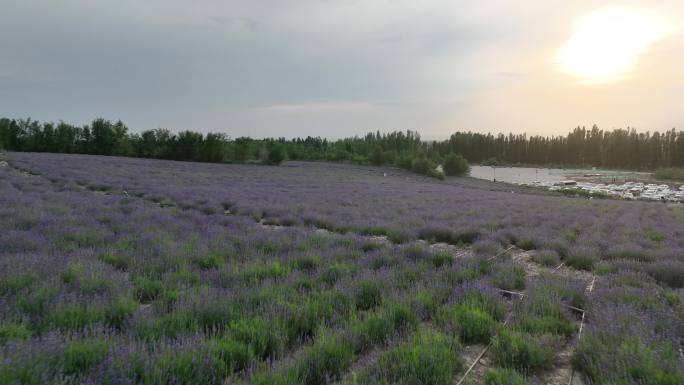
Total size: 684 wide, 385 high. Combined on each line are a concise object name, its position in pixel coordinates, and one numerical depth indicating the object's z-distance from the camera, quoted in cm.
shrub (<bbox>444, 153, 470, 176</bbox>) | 8881
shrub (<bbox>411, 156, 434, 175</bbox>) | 8117
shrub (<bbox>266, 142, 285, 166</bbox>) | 6059
